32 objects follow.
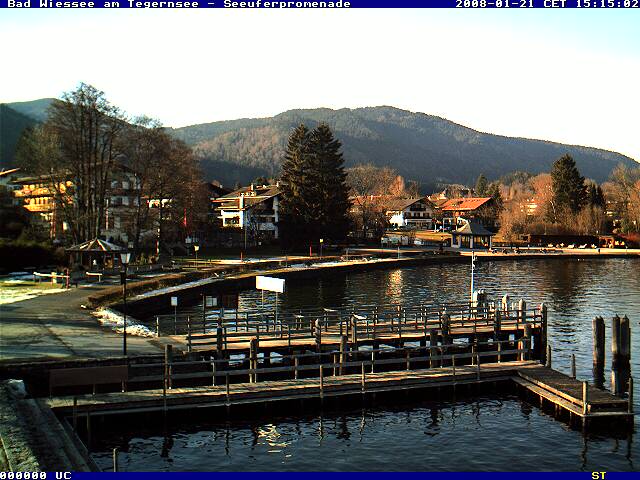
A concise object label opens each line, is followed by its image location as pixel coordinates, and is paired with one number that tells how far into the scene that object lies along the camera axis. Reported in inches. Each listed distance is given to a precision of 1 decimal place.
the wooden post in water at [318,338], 1205.1
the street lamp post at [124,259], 1127.6
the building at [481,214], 7310.5
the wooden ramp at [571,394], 951.0
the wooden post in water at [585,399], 946.1
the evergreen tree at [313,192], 4180.6
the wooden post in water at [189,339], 1127.0
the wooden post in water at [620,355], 1154.0
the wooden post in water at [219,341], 1160.8
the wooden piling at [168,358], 984.3
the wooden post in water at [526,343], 1234.0
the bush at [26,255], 2438.5
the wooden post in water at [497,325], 1348.4
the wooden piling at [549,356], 1219.9
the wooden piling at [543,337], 1370.6
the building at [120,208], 3305.9
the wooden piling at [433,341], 1189.0
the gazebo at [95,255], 2220.7
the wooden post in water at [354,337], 1194.3
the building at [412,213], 7431.1
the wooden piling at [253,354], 1093.8
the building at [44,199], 2780.5
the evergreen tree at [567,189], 6018.7
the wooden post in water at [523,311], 1385.8
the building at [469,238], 4232.3
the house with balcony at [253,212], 4880.4
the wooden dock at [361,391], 912.3
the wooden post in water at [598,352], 1213.7
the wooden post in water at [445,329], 1277.1
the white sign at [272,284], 1413.9
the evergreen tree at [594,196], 6152.1
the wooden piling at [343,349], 1171.3
